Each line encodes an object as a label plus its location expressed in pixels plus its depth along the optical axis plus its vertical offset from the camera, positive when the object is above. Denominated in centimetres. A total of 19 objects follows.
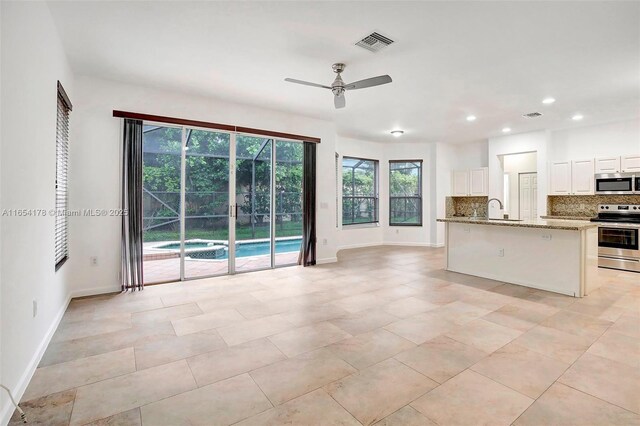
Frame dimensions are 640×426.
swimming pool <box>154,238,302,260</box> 544 -67
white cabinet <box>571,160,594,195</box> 643 +66
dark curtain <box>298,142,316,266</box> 613 +7
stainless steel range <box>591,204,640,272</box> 557 -51
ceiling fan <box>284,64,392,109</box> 346 +145
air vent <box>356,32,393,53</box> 313 +171
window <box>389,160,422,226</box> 898 +50
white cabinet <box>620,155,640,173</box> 597 +86
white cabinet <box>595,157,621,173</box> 618 +87
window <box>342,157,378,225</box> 860 +55
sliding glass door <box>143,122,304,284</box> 488 +16
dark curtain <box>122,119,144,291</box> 443 +8
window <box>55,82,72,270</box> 354 +42
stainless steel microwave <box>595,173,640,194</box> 595 +49
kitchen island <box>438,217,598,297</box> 421 -63
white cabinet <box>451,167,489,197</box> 820 +75
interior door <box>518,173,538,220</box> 788 +35
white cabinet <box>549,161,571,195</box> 671 +68
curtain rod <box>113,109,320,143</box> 448 +138
